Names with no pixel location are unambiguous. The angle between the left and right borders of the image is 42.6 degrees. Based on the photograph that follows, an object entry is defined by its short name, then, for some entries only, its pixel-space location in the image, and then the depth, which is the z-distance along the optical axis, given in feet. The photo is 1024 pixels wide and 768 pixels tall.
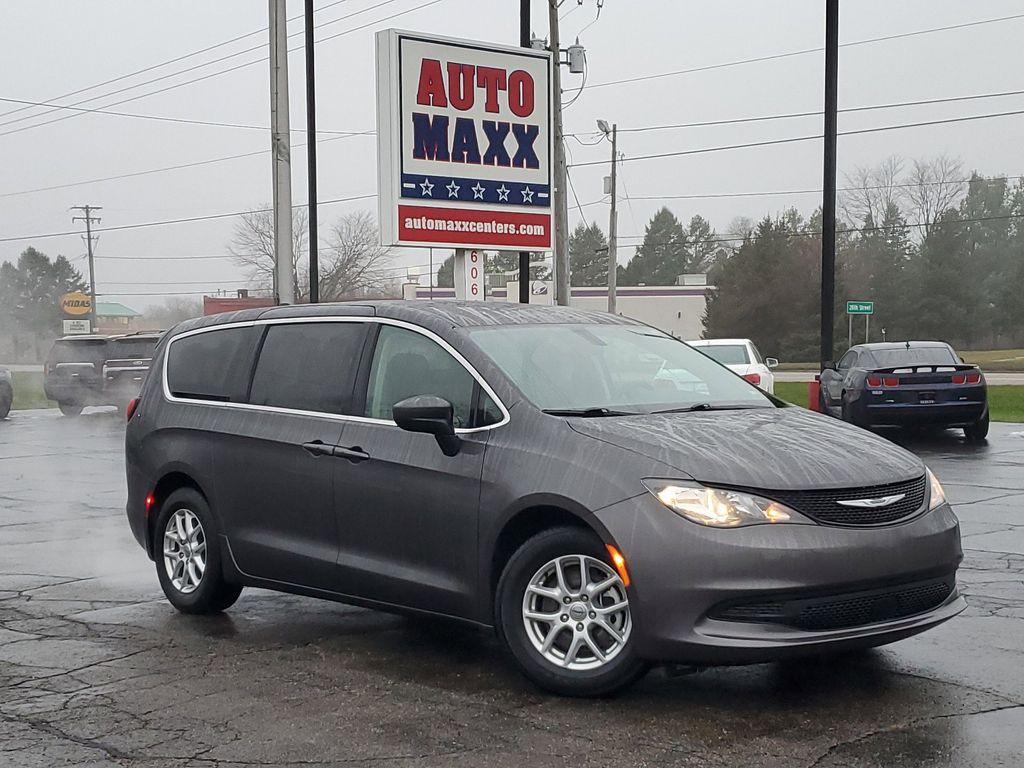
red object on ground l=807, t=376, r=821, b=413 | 75.66
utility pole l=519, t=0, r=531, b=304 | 66.80
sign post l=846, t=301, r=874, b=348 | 129.49
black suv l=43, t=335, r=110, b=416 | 92.99
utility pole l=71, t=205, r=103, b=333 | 315.17
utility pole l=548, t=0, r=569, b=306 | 95.76
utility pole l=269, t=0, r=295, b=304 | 68.39
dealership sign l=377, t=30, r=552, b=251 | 49.55
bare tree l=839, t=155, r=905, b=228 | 287.28
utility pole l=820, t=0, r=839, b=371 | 74.95
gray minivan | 16.84
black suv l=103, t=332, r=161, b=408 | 94.27
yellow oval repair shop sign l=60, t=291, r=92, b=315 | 281.33
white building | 293.84
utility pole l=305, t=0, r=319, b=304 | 101.71
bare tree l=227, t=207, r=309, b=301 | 271.08
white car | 69.00
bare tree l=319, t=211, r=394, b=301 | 270.26
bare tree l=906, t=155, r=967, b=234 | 287.28
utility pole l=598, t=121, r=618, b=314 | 164.04
